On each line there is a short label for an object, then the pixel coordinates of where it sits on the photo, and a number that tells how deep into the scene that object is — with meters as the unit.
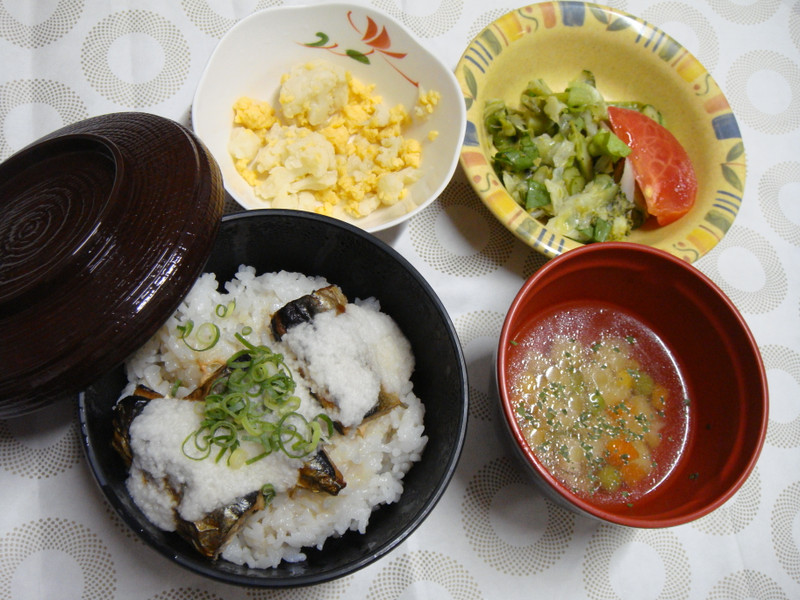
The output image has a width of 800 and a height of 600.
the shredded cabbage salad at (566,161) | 0.41
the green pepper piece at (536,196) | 0.41
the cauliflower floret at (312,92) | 0.40
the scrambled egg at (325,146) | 0.39
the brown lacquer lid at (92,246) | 0.28
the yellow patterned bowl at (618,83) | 0.40
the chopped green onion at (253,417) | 0.30
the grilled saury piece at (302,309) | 0.33
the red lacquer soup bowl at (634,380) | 0.35
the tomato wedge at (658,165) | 0.41
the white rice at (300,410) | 0.30
